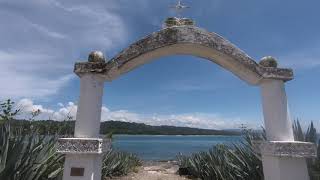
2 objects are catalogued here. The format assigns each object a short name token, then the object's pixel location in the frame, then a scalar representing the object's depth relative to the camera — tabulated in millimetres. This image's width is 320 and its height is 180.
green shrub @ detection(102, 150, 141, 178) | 6229
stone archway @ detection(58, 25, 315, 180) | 2597
